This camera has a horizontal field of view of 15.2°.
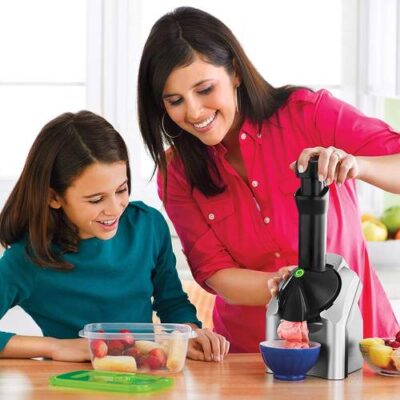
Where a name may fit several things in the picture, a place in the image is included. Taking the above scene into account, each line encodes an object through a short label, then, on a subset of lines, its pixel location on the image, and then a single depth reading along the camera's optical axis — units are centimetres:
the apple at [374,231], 401
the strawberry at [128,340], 243
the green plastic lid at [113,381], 233
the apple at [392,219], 410
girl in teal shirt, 265
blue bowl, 238
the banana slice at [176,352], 244
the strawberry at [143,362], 245
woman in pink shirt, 261
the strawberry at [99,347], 244
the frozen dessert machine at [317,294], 240
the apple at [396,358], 240
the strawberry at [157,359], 244
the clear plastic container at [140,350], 244
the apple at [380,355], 240
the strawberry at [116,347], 244
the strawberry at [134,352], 244
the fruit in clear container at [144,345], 244
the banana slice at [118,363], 244
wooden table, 231
